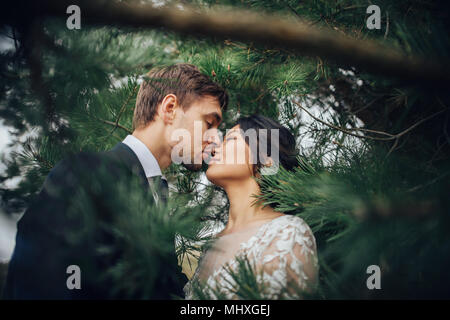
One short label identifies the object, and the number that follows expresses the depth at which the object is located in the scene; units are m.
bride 0.80
